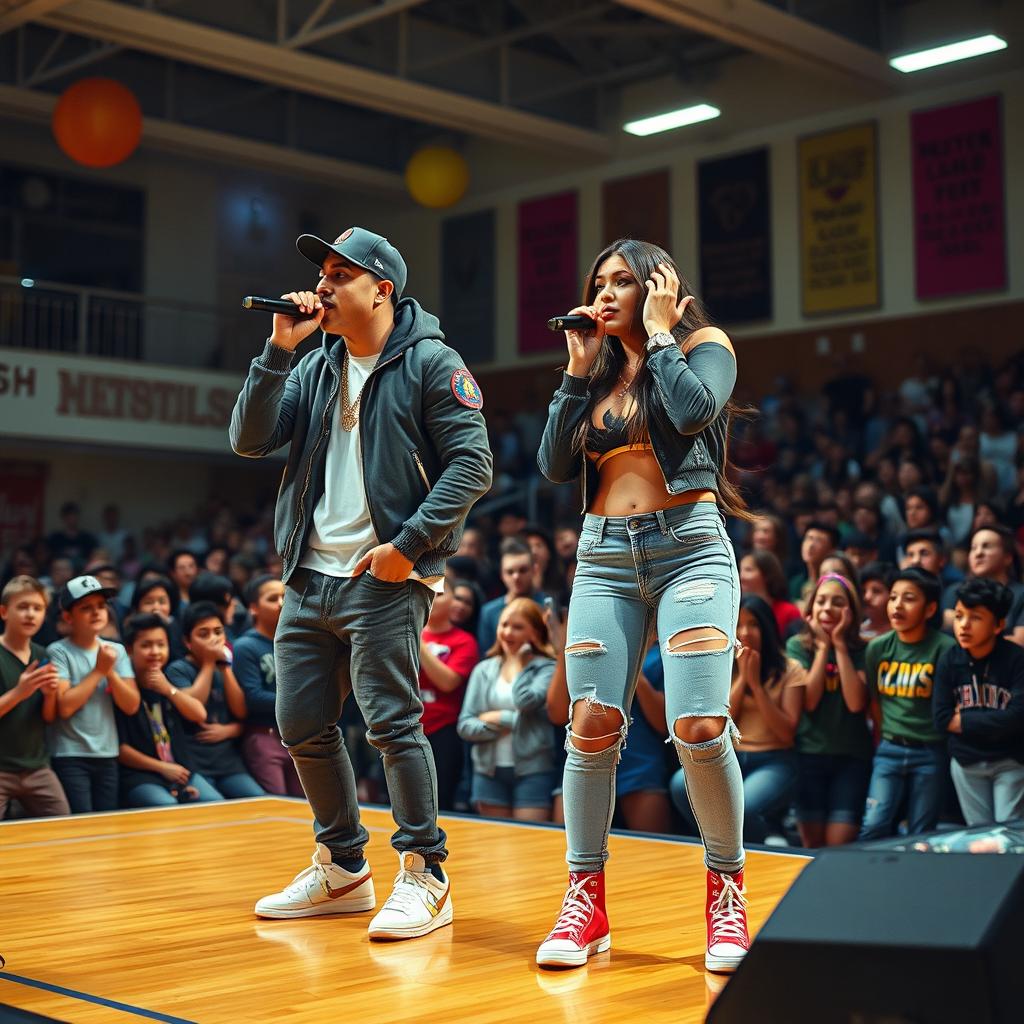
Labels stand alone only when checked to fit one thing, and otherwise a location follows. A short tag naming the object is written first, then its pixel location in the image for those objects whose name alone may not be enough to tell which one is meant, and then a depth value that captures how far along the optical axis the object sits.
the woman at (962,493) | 8.22
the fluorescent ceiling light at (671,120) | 11.63
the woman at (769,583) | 5.68
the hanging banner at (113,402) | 12.62
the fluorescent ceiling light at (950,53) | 10.04
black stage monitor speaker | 1.48
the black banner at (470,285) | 14.88
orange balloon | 8.90
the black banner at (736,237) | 12.59
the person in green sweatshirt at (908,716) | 4.71
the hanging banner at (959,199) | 11.11
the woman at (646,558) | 2.61
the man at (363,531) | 2.95
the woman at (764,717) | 4.84
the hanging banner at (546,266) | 14.09
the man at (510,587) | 6.14
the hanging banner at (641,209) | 13.30
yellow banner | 11.91
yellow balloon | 11.66
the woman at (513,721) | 5.25
